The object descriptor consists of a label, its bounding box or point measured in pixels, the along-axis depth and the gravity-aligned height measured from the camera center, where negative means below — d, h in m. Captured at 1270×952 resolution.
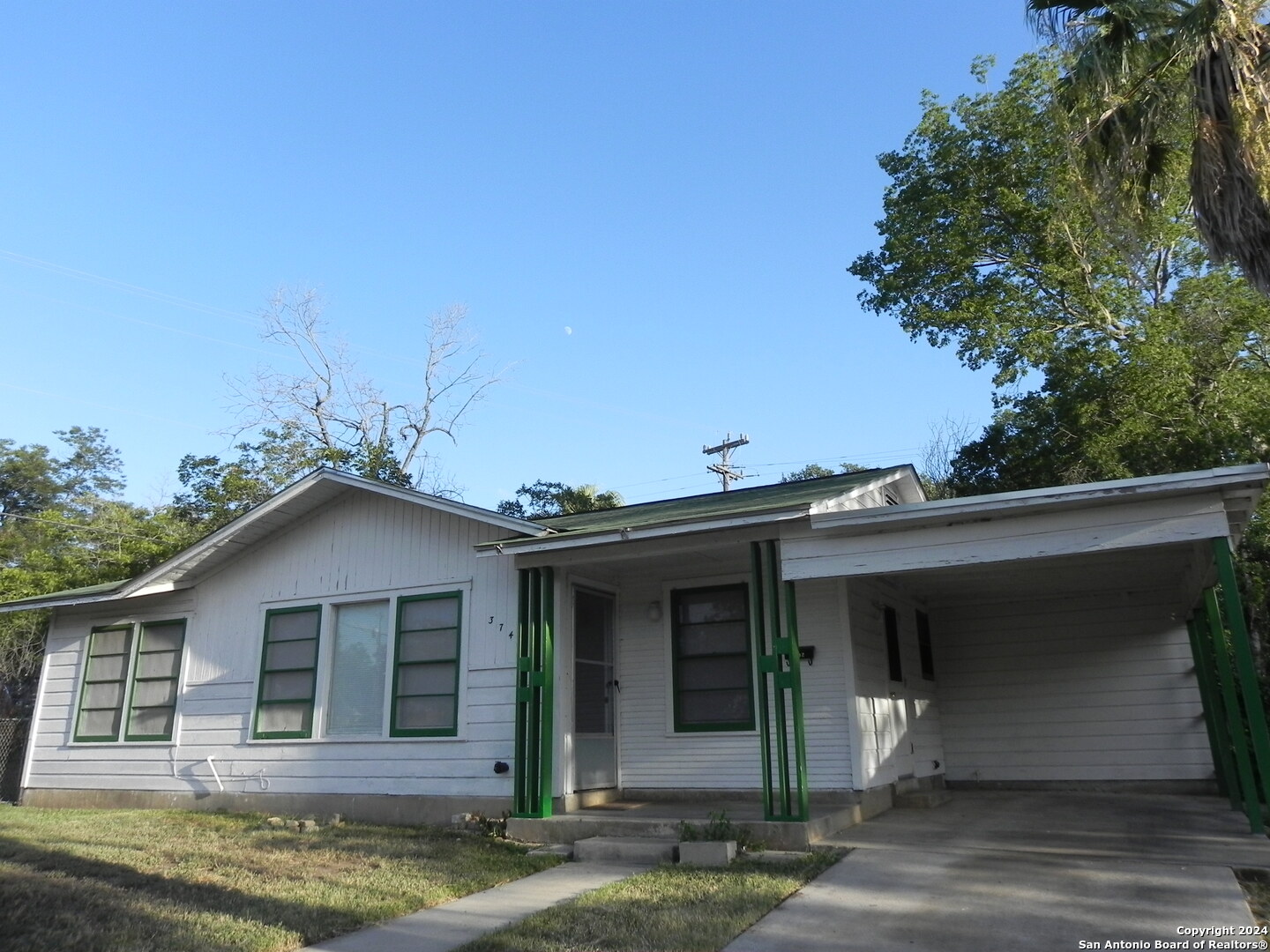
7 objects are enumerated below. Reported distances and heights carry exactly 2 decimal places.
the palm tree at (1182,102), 8.15 +5.89
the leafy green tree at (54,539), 20.83 +5.64
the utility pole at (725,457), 27.16 +8.15
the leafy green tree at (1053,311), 15.45 +7.87
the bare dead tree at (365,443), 25.69 +8.31
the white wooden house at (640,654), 7.95 +1.03
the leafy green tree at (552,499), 27.17 +6.96
